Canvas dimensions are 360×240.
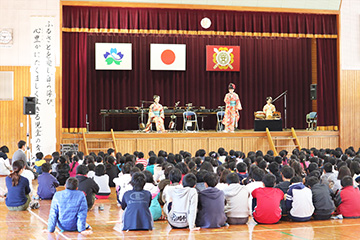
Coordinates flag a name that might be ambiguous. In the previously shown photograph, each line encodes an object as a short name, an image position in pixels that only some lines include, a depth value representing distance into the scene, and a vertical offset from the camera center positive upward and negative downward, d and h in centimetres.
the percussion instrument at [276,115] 1811 +3
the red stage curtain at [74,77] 1731 +129
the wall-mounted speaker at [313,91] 1891 +86
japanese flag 1972 +221
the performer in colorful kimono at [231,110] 1798 +20
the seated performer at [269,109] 1836 +23
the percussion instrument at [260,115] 1809 +3
